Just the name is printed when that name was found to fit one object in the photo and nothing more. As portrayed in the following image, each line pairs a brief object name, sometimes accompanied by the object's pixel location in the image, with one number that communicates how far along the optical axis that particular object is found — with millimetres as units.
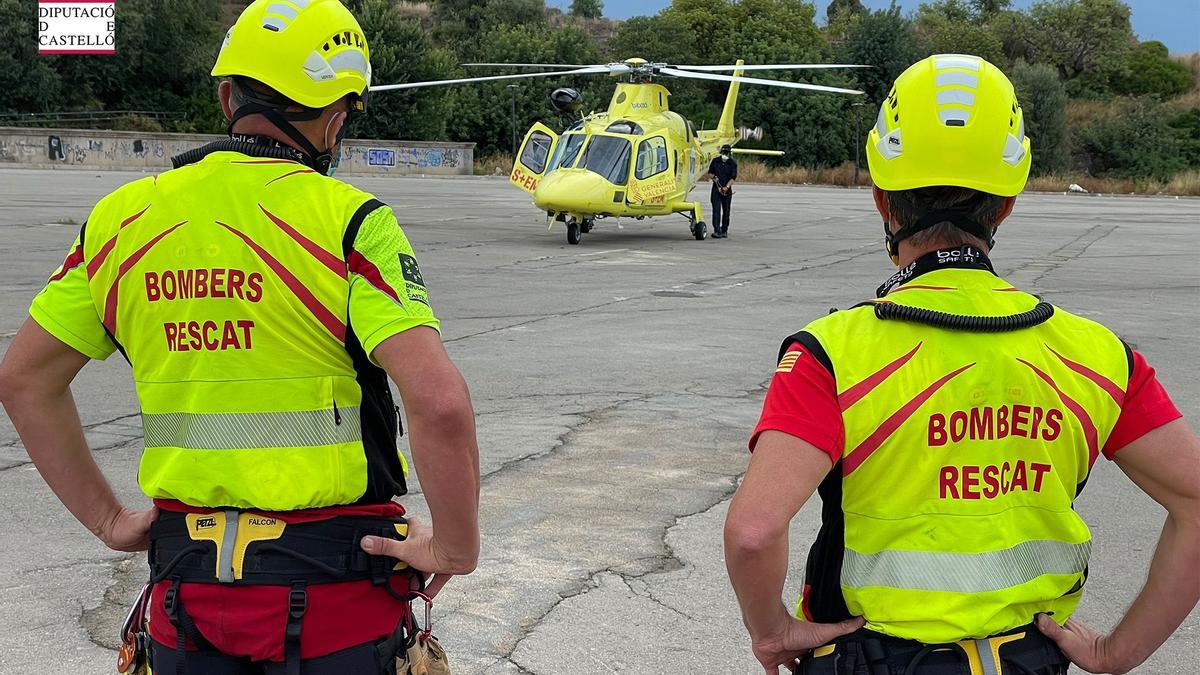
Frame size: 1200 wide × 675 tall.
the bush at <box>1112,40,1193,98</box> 78812
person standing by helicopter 24422
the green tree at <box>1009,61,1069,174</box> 64875
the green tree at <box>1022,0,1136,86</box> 79688
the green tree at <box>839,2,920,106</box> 64188
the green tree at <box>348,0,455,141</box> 58719
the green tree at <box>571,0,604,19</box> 98688
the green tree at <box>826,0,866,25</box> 107375
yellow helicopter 22000
